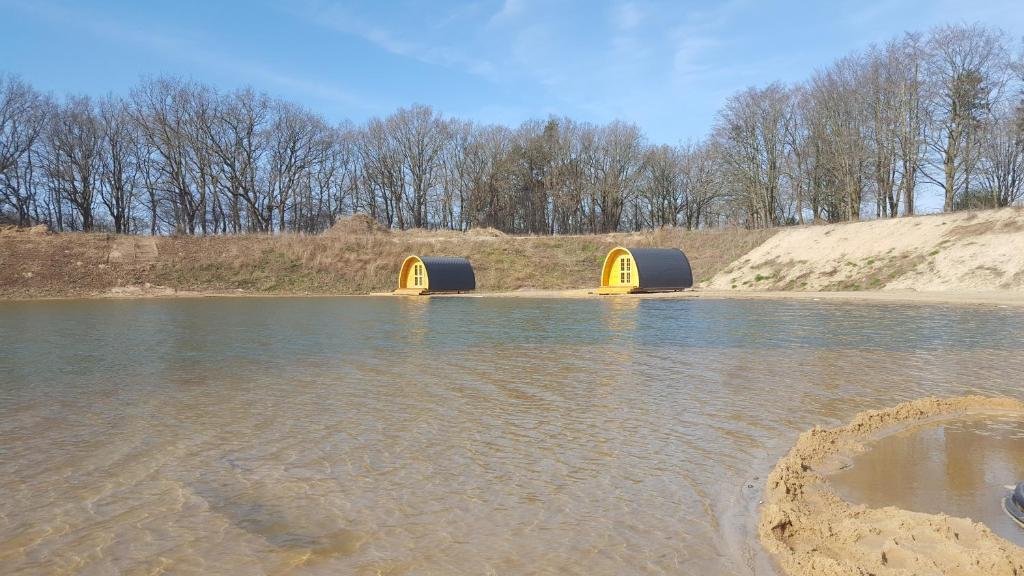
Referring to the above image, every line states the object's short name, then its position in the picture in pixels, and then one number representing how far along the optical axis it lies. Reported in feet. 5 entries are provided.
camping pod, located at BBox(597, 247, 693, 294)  96.58
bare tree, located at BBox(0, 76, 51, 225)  164.25
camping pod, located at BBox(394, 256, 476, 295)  109.29
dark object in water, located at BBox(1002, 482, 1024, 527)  11.12
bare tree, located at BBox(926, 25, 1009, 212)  113.70
